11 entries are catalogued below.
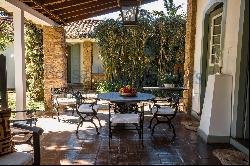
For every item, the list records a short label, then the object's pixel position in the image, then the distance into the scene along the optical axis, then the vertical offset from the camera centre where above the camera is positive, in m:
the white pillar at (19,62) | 6.27 +0.28
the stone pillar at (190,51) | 8.09 +0.73
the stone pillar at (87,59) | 14.02 +0.81
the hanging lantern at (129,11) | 5.02 +1.21
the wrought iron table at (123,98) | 5.41 -0.47
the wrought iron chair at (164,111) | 5.63 -0.75
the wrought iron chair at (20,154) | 3.16 -0.96
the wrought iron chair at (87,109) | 5.84 -0.73
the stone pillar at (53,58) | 8.68 +0.53
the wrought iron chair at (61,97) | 7.25 -0.66
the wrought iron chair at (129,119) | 4.97 -0.79
